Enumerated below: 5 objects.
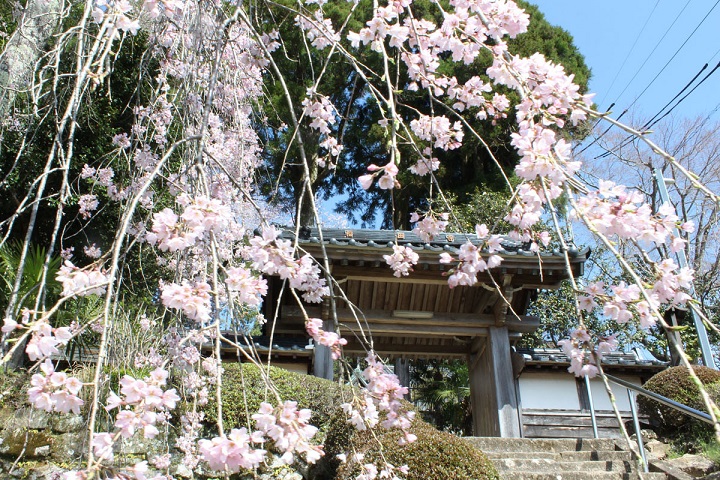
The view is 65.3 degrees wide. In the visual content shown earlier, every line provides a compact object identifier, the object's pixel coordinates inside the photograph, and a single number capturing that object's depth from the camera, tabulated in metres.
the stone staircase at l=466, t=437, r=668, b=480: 4.06
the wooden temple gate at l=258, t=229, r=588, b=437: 5.45
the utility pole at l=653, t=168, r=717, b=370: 6.40
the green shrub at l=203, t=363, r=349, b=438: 4.41
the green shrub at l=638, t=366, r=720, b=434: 5.94
